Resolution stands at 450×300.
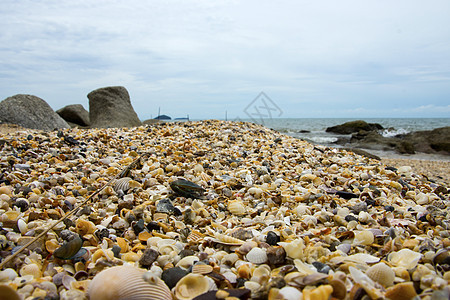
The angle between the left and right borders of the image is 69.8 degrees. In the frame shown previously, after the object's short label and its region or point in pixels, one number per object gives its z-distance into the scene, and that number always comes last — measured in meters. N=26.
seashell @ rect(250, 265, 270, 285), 0.20
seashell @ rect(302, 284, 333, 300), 0.17
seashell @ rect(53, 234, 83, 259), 0.22
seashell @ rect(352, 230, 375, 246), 0.24
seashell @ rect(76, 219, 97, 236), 0.26
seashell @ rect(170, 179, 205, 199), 0.36
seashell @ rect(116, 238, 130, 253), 0.24
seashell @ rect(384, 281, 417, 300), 0.17
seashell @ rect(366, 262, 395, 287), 0.18
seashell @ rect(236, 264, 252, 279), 0.20
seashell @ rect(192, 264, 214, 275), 0.21
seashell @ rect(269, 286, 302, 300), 0.17
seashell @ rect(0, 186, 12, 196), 0.33
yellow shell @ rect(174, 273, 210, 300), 0.19
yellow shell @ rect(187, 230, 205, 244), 0.25
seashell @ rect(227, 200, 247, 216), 0.32
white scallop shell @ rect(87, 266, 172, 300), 0.18
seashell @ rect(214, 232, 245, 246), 0.24
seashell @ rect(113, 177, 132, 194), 0.36
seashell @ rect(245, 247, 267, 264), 0.22
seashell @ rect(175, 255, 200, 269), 0.22
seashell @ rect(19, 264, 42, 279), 0.21
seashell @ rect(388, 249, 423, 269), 0.20
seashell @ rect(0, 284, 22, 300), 0.16
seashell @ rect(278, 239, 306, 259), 0.22
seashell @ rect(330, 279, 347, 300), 0.17
